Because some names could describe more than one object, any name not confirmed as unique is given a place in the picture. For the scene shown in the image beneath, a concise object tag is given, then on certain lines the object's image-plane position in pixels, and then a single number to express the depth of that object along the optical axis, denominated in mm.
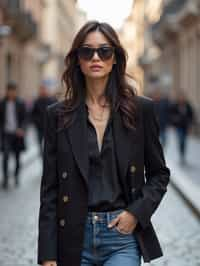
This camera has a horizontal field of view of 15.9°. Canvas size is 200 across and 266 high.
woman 3066
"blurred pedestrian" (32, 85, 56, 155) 15398
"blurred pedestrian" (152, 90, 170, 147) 21200
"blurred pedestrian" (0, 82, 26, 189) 12477
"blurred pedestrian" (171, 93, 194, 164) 17266
